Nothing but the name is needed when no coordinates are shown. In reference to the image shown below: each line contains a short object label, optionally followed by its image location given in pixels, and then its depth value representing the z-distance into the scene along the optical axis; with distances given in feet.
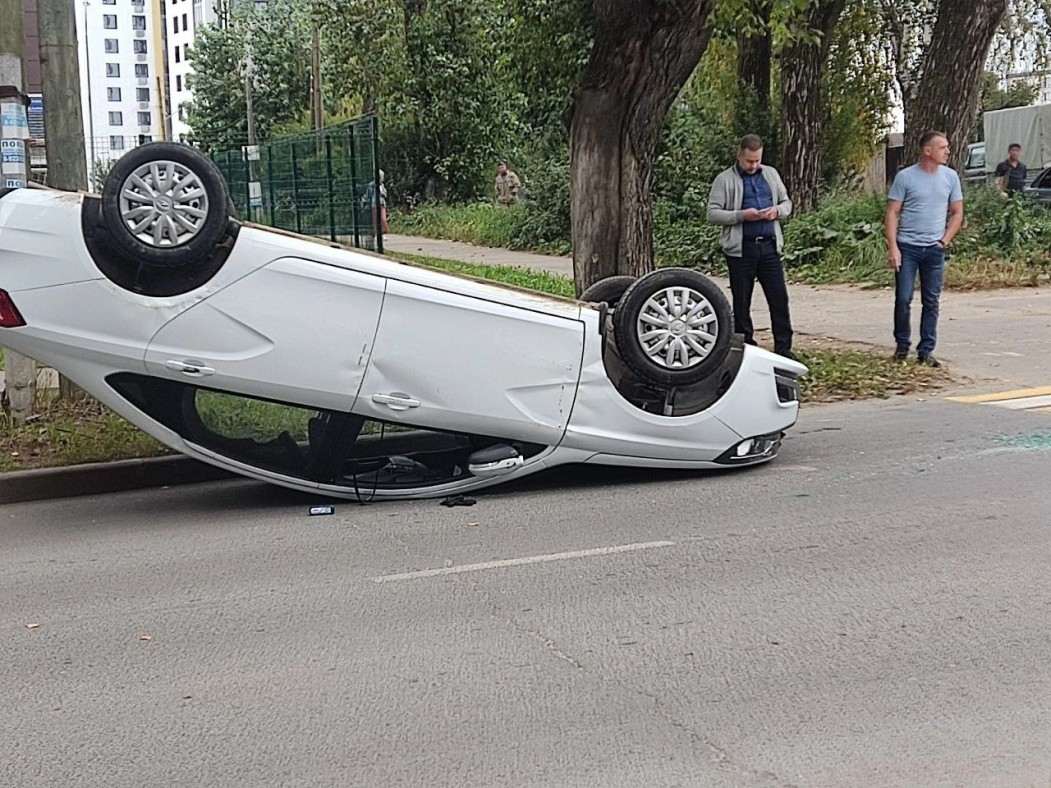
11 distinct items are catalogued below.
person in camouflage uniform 112.37
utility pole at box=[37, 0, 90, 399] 30.83
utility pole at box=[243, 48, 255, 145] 147.64
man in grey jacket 34.83
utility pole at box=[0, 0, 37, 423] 30.01
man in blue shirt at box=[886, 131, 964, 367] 36.37
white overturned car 21.48
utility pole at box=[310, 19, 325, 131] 113.19
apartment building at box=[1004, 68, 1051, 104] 115.99
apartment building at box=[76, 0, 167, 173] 422.82
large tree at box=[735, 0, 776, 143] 77.66
